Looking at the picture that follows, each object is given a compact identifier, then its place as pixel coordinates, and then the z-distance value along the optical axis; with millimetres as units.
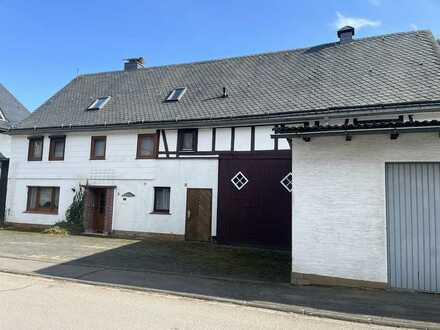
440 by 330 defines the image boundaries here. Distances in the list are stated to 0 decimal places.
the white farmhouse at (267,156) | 7398
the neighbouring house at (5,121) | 19031
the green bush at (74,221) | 16516
